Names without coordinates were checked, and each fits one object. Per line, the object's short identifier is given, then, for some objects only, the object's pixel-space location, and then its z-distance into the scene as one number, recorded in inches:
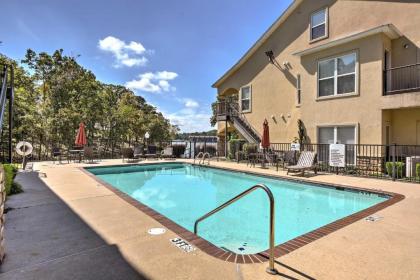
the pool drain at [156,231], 157.5
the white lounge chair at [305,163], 401.0
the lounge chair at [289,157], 466.3
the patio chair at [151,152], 664.4
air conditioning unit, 351.1
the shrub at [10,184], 237.0
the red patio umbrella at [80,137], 566.6
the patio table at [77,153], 592.2
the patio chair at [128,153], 629.9
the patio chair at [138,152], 649.0
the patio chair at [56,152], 555.1
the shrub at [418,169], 336.6
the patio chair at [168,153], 693.3
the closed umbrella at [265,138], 506.2
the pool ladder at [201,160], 594.5
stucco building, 413.7
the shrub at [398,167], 363.9
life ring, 429.7
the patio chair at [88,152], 579.0
